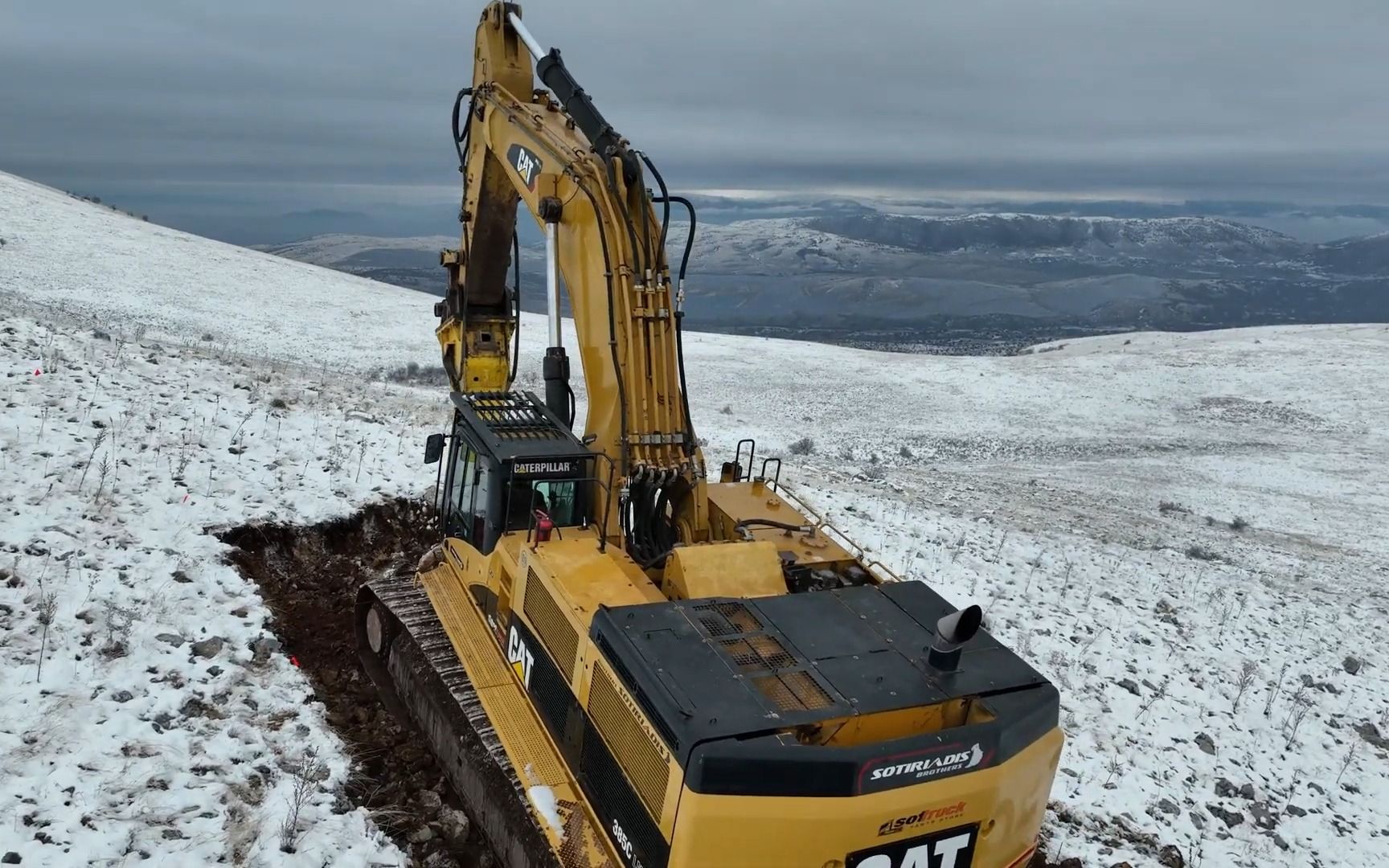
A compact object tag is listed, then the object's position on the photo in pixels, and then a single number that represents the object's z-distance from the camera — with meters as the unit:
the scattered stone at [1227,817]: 9.36
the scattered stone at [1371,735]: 11.09
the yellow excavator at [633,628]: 5.15
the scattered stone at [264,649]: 8.91
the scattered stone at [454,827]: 7.28
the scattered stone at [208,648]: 8.73
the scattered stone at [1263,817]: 9.44
